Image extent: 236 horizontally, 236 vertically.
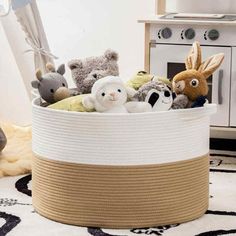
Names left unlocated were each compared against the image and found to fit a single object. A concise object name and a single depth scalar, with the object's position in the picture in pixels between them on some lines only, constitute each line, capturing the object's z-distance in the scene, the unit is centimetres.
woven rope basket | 207
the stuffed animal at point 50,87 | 230
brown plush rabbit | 219
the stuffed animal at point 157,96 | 215
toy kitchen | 284
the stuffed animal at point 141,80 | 225
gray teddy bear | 227
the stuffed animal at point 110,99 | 210
